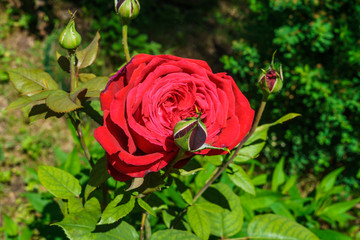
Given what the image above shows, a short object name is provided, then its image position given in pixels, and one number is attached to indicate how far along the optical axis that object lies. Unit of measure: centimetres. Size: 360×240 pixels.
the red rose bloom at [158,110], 50
